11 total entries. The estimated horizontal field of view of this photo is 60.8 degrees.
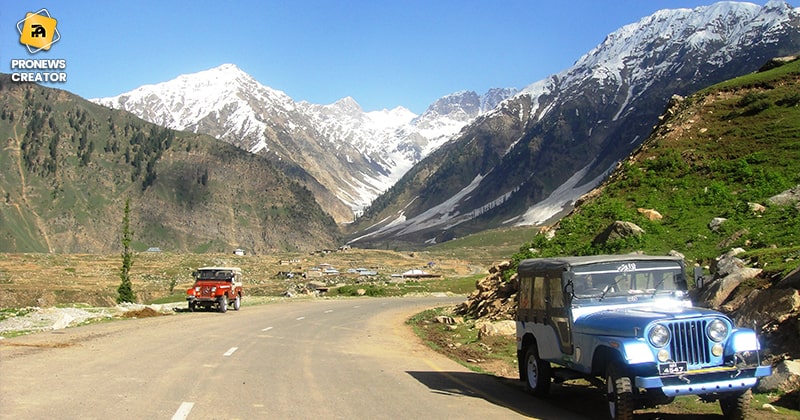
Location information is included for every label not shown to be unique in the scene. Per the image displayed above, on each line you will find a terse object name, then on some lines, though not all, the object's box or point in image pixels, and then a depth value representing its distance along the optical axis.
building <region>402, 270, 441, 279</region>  111.73
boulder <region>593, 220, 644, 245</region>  24.16
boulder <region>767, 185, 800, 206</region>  23.19
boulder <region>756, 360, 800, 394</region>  11.02
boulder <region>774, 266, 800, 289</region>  13.14
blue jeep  9.02
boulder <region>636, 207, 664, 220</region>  26.19
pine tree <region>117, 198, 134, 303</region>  51.59
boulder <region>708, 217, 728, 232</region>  23.77
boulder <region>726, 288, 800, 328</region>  12.81
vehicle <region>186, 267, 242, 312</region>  36.41
